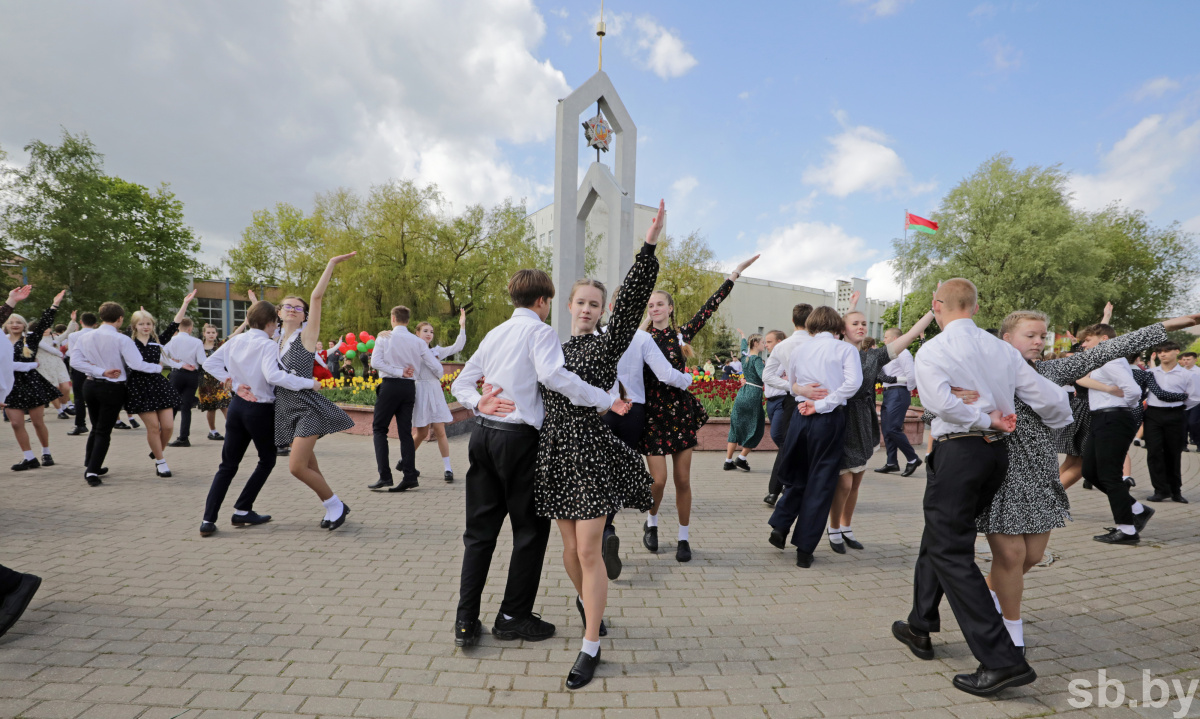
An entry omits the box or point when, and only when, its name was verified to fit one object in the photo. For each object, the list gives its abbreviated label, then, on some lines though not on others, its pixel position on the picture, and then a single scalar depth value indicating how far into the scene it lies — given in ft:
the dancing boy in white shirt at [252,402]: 16.51
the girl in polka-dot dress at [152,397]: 24.27
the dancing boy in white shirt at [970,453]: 9.09
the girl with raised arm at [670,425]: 15.26
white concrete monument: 57.06
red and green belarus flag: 113.34
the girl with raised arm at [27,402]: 25.03
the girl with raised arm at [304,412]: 16.47
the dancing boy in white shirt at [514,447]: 9.53
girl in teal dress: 28.45
